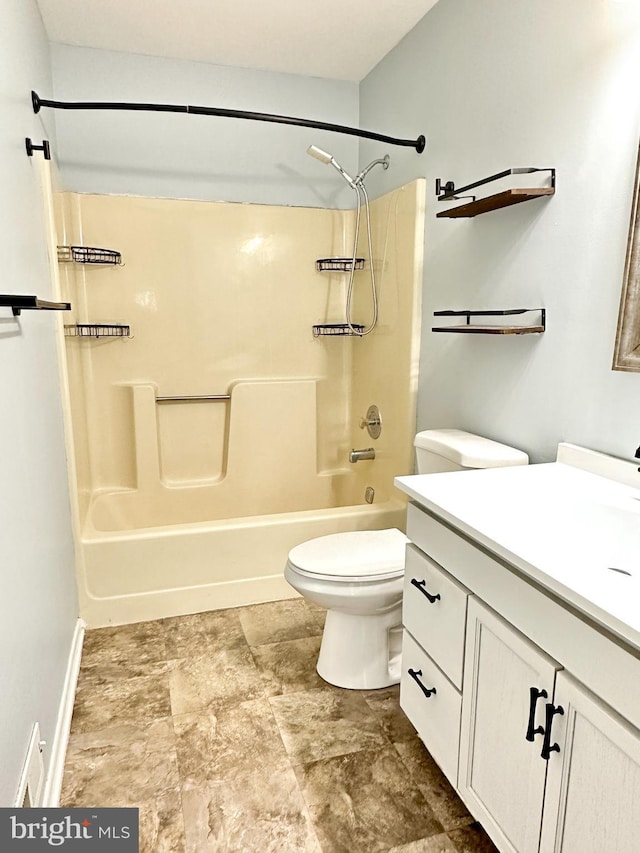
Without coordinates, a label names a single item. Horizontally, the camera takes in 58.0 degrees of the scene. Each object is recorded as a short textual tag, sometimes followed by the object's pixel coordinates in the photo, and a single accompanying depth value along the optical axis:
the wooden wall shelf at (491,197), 1.66
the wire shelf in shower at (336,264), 3.01
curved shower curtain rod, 2.05
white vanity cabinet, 0.90
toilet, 1.85
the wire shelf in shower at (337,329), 3.03
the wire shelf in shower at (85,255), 2.58
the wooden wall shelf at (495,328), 1.74
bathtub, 2.34
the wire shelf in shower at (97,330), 2.67
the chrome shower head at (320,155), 2.48
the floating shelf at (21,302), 1.12
